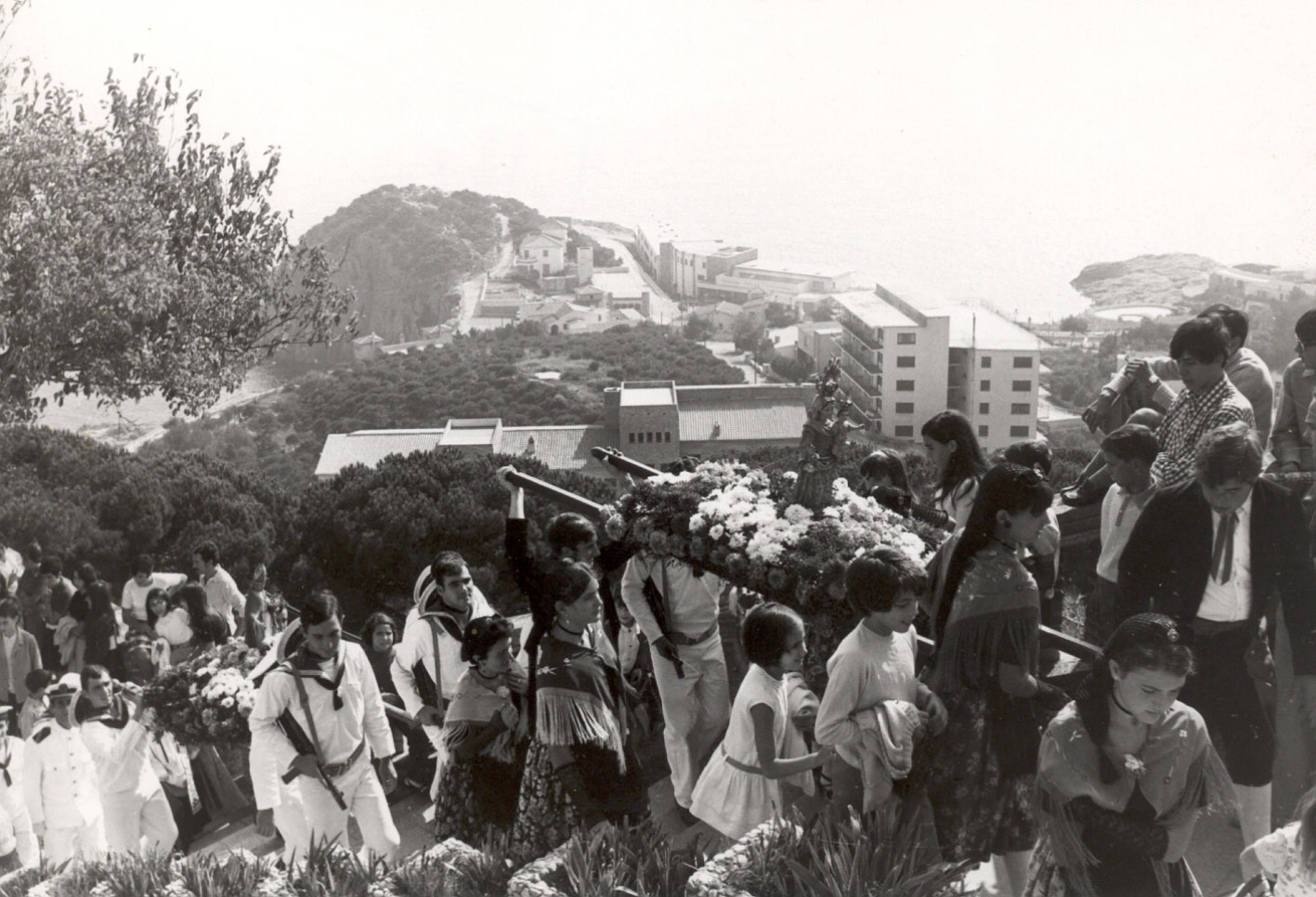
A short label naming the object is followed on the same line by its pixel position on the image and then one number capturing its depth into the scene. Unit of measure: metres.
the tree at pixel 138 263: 13.85
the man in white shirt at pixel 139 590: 8.96
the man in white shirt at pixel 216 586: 8.73
